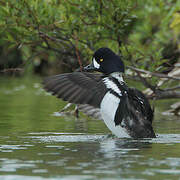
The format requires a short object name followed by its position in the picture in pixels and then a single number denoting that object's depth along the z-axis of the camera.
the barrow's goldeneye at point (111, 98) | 16.05
